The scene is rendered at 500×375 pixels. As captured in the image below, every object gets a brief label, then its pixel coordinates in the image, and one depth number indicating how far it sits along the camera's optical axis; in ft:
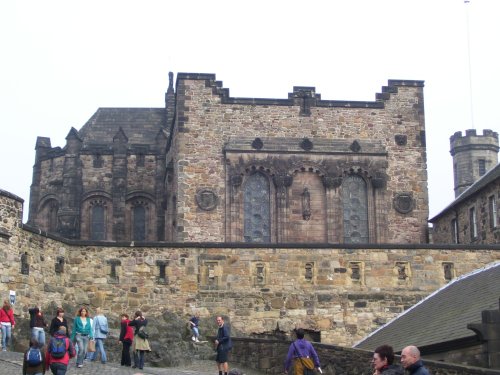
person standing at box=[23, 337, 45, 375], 60.18
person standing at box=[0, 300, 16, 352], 82.89
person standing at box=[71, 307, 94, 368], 76.79
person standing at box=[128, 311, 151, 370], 78.89
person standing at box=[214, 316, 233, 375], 72.95
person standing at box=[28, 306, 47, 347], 78.23
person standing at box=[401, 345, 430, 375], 40.01
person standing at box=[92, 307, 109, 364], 81.39
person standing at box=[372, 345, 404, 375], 41.50
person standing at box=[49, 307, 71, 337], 71.85
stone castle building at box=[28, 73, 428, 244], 148.56
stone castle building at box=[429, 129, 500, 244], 142.61
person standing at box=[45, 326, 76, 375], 62.28
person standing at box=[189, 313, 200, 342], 99.86
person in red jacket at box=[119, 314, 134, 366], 81.35
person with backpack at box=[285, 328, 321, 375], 66.13
